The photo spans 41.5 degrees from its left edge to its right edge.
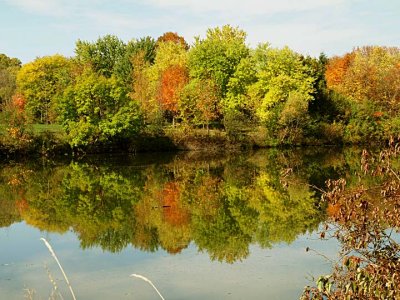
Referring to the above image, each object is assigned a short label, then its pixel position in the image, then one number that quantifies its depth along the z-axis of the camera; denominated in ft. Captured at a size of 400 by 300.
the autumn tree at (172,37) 289.12
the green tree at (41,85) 182.09
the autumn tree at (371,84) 189.06
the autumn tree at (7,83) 191.93
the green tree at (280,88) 162.09
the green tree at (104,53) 214.07
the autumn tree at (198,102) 159.34
